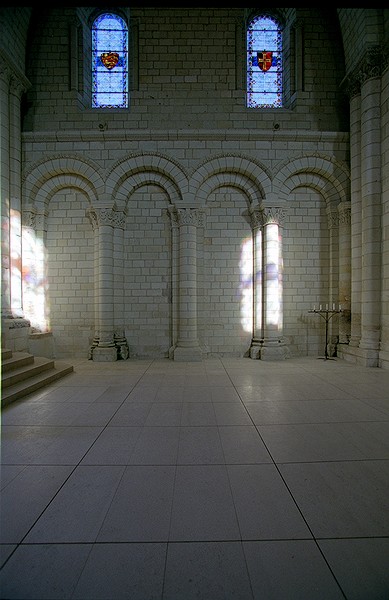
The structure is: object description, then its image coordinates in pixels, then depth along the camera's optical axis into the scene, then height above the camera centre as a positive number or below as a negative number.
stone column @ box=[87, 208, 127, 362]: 7.57 +0.49
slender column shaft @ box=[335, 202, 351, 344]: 7.70 +0.77
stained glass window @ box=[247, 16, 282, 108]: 8.17 +6.37
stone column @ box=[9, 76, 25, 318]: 7.02 +2.49
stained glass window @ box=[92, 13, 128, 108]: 8.16 +6.39
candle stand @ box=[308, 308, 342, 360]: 7.09 -0.31
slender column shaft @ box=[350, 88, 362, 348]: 7.18 +1.99
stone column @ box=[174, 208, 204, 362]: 7.53 +0.55
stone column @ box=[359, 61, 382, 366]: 6.72 +1.90
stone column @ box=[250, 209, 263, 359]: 7.74 +0.47
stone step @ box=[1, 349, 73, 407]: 4.52 -1.25
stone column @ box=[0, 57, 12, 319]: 6.59 +2.51
